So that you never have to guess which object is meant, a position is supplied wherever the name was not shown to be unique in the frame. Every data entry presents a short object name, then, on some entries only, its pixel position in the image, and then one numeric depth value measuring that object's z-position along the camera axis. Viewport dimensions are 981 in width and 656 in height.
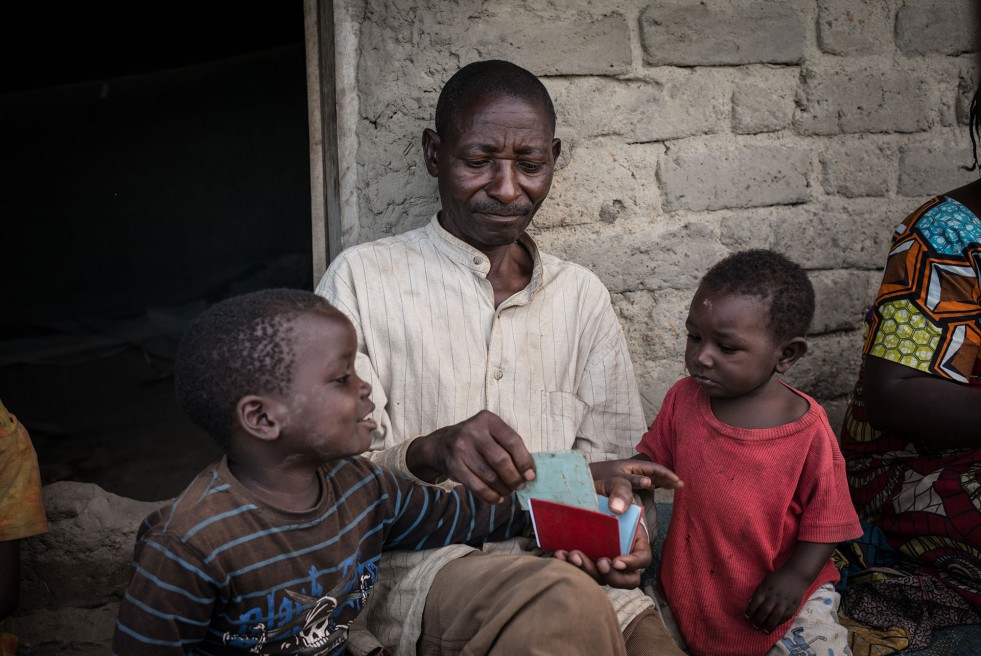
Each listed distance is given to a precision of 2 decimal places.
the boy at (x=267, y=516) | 1.57
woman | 2.30
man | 2.30
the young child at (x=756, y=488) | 2.09
